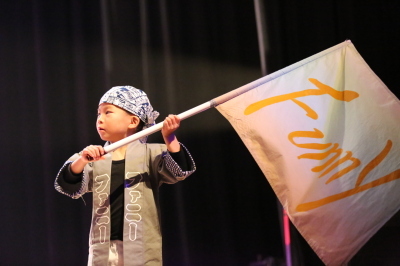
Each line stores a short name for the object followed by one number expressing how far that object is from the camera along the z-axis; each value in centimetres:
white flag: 426
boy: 417
